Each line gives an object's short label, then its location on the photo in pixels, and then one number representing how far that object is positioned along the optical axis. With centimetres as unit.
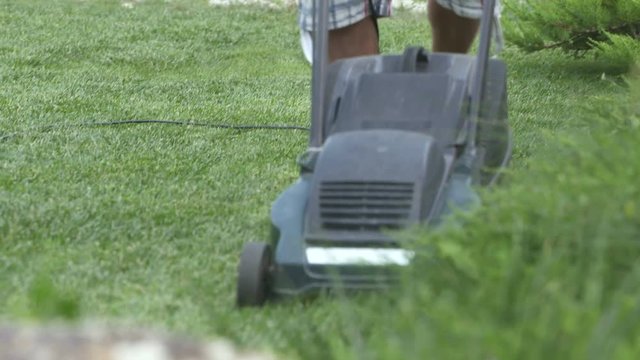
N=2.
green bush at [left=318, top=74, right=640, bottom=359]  376
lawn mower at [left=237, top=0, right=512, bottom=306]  556
